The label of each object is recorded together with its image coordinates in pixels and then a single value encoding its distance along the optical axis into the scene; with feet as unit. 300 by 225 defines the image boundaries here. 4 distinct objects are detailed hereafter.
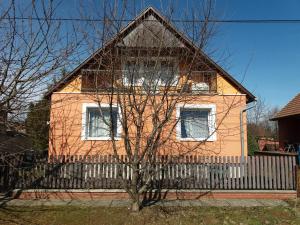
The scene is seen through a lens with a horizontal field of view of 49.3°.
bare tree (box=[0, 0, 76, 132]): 18.06
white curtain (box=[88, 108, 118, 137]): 43.27
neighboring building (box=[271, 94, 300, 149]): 69.15
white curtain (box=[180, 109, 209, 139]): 44.47
